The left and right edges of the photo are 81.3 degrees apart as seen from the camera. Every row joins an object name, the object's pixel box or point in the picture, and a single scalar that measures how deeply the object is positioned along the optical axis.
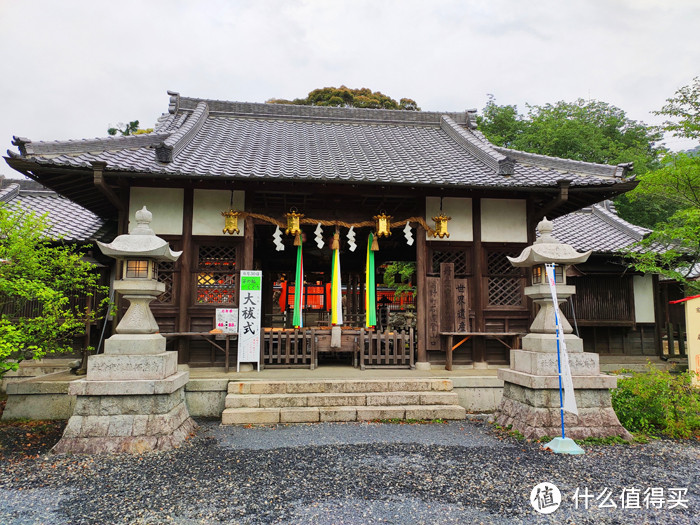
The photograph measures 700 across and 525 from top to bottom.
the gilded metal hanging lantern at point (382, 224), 9.18
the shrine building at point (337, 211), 8.67
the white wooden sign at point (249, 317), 8.45
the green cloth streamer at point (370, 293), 9.60
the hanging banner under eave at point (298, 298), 9.45
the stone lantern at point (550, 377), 6.02
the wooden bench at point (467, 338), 8.92
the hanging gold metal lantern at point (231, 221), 8.84
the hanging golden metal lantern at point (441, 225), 9.32
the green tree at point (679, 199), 9.28
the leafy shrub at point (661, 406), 6.22
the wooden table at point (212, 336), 8.32
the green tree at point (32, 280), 6.14
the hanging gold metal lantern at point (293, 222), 9.02
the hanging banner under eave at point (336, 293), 9.29
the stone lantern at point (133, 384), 5.55
